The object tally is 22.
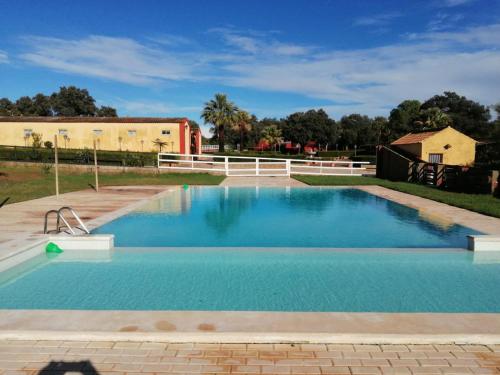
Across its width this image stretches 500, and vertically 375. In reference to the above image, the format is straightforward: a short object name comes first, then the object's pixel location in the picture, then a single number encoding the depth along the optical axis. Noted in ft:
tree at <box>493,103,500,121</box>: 123.34
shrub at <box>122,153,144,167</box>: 85.30
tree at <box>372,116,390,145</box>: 195.62
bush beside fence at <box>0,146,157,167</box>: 87.61
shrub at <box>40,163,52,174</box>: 76.03
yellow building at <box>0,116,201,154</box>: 114.52
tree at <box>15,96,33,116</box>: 252.83
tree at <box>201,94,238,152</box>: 157.79
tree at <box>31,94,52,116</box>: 254.27
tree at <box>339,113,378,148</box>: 231.71
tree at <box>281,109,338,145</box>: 235.20
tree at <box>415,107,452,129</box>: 144.69
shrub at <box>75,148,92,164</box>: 86.69
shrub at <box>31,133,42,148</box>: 112.37
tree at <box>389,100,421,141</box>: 190.19
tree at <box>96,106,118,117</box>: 269.40
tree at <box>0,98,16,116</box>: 247.91
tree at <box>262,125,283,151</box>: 235.81
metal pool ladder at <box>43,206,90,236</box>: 24.13
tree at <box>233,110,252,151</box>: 163.24
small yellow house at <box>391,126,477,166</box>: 80.12
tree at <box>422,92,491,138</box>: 196.34
